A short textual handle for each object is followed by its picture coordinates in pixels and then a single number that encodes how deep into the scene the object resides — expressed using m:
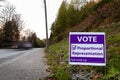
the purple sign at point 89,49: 3.13
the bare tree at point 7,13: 30.96
